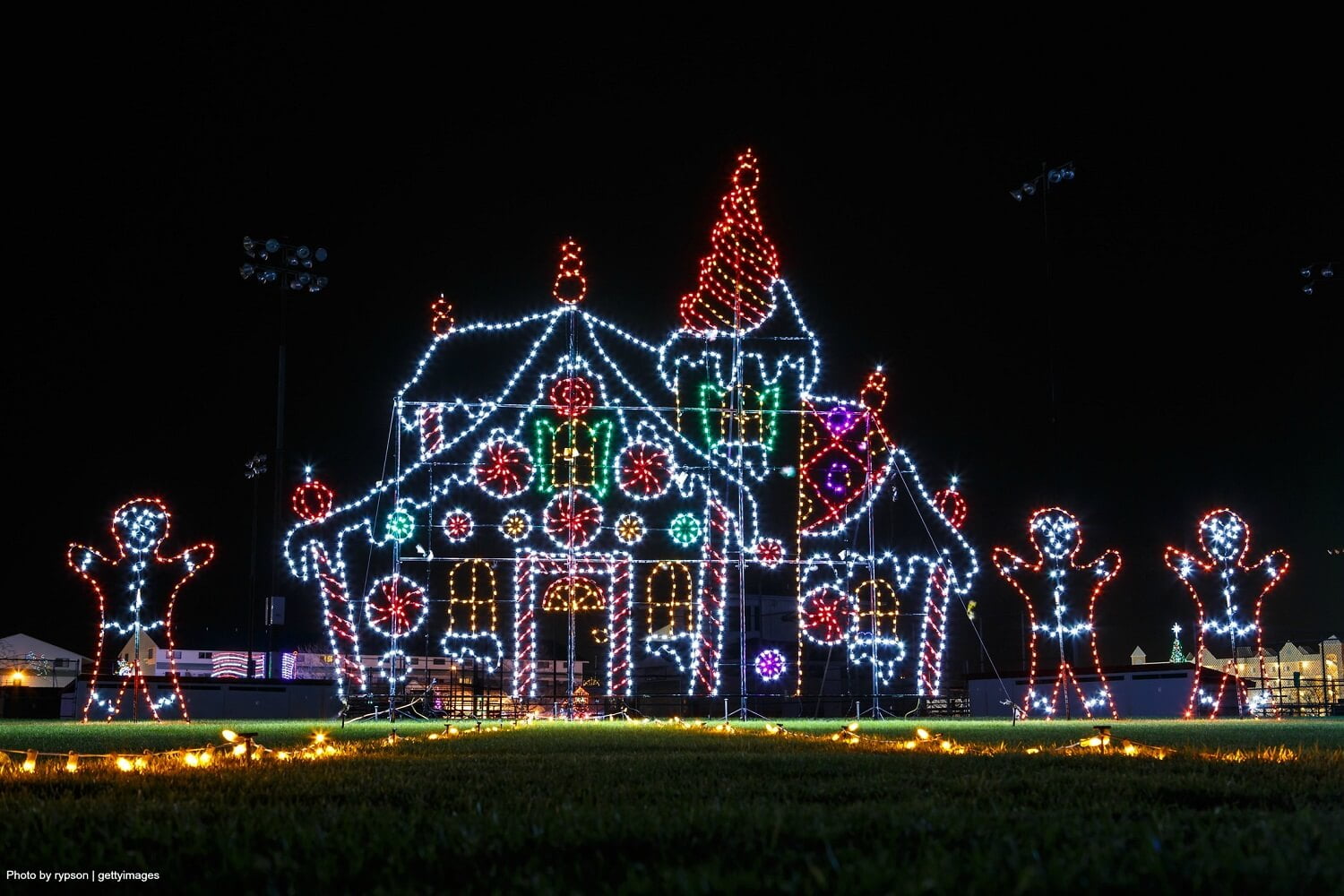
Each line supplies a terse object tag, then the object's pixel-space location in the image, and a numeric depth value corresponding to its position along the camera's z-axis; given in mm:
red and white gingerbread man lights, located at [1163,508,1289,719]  23281
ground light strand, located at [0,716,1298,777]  7324
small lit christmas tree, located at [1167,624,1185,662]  43325
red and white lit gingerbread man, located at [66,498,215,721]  22797
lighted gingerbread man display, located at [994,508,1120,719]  22938
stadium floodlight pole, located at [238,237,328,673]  26266
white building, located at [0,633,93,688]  62438
